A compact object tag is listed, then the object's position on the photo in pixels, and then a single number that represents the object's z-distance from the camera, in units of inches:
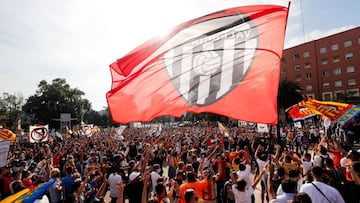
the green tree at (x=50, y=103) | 3031.5
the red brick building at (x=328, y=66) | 2133.4
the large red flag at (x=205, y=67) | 187.5
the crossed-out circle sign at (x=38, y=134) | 888.3
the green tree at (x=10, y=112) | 2600.9
